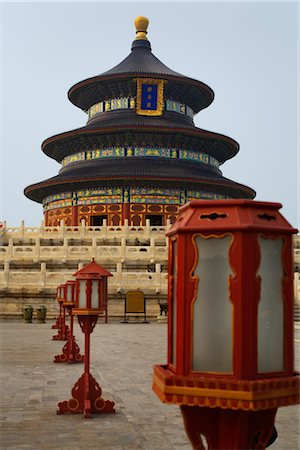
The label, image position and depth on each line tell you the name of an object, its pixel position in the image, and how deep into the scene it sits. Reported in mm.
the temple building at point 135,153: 40812
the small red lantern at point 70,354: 12879
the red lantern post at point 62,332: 17772
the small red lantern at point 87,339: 8008
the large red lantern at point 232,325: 2777
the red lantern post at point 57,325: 19922
